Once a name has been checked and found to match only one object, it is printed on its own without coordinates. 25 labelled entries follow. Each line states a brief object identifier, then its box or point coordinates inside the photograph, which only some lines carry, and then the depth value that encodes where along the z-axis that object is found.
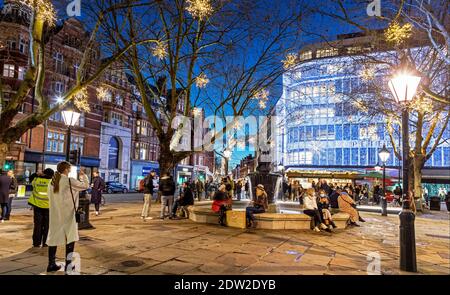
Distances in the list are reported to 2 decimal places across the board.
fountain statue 14.16
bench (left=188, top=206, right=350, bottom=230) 10.23
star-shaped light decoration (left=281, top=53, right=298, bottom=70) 15.70
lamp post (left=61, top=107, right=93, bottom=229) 9.27
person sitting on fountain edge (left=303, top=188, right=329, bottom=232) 10.31
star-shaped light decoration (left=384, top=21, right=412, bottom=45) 9.57
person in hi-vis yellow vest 6.86
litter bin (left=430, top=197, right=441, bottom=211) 24.02
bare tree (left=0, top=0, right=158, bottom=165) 10.98
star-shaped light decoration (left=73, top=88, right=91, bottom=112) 14.62
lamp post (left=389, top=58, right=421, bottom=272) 6.02
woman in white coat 5.13
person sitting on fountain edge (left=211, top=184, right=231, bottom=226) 10.77
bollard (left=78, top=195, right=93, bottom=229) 9.23
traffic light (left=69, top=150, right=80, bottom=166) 10.73
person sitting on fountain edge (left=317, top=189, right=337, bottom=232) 10.56
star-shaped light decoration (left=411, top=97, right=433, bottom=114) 14.12
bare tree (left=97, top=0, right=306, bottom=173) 15.23
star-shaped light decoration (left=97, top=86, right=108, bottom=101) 16.08
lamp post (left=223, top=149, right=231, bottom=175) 24.60
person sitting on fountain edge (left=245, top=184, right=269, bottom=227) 10.31
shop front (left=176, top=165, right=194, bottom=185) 59.73
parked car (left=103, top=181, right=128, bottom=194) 37.62
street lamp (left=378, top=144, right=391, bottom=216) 17.85
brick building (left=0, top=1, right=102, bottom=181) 30.09
